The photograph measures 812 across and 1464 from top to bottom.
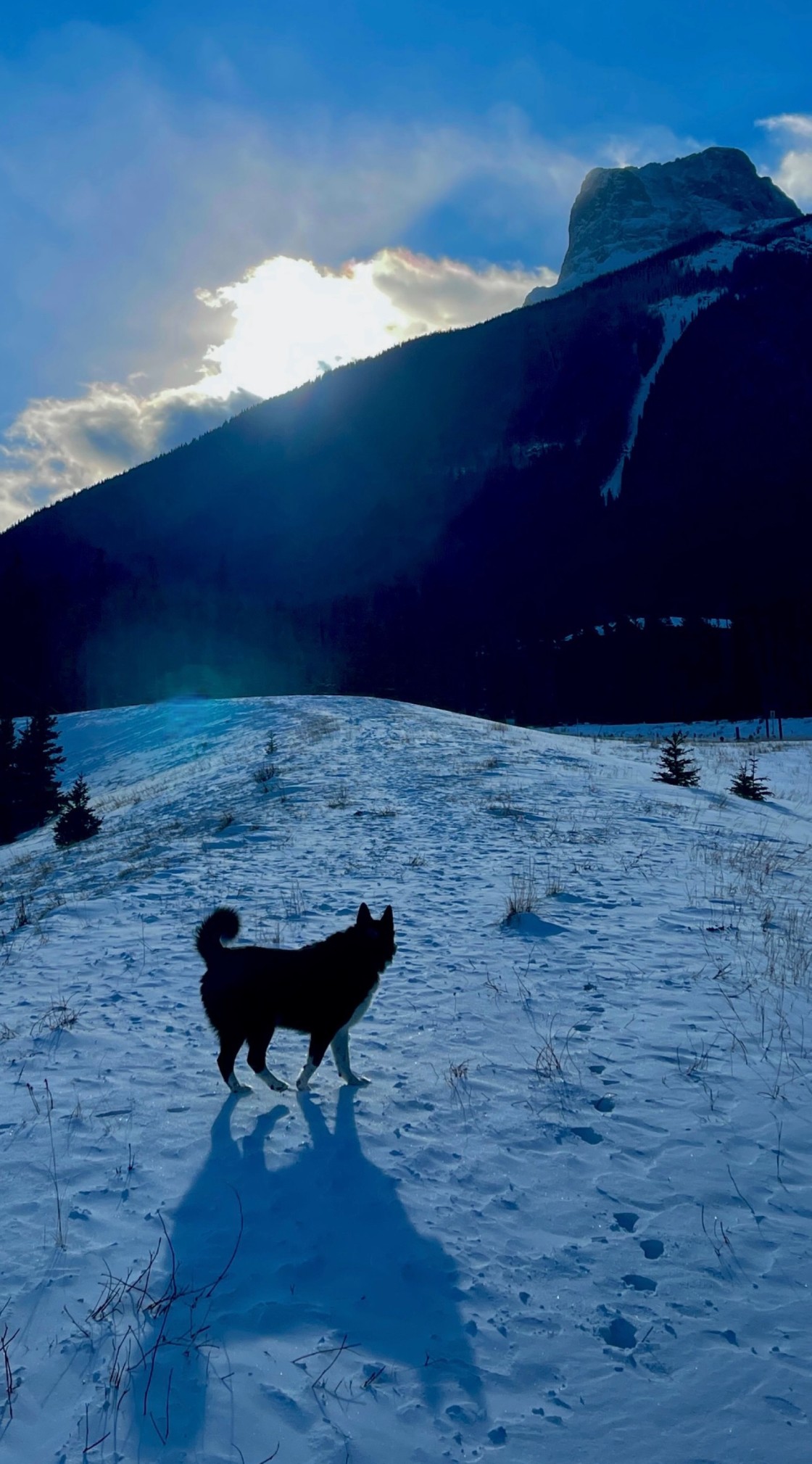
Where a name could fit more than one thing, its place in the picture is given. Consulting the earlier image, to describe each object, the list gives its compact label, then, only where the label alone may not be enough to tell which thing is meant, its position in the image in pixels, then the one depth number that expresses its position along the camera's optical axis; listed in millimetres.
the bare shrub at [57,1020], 6430
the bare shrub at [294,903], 9320
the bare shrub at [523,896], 8742
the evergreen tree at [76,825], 18359
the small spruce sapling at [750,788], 20766
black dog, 5430
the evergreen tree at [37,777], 26953
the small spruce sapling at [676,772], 20797
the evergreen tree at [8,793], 26344
